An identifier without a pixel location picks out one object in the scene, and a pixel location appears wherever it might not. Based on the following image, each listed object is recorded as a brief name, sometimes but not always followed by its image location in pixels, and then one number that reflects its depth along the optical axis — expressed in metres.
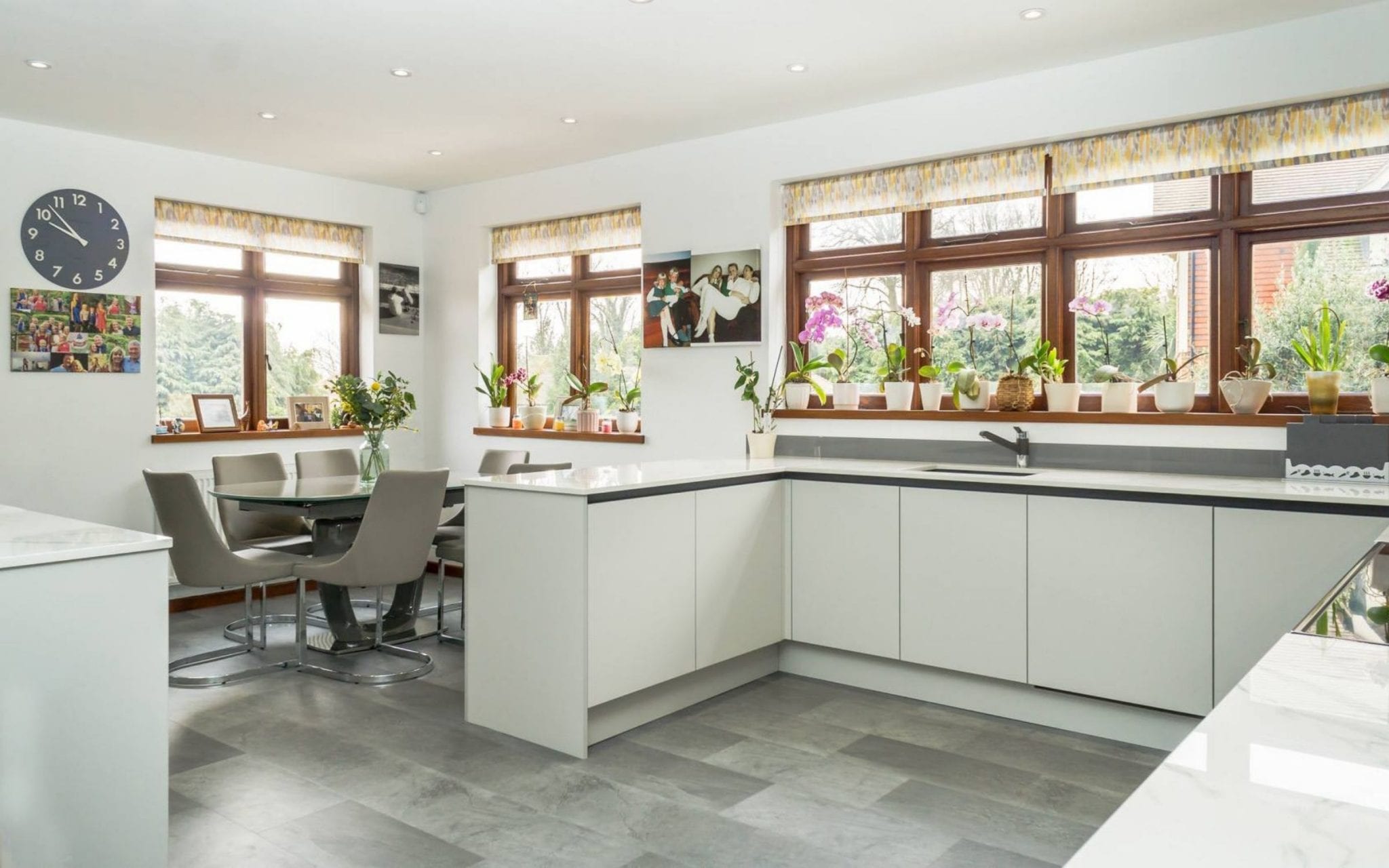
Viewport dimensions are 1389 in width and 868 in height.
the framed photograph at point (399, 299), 6.76
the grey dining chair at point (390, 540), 4.10
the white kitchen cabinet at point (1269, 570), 3.00
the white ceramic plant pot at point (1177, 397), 4.08
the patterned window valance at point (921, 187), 4.47
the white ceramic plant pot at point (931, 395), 4.71
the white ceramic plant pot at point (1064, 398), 4.34
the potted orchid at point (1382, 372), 3.57
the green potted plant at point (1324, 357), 3.72
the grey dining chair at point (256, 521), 4.97
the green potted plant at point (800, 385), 5.15
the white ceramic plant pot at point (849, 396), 5.03
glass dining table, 4.20
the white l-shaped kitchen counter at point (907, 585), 3.20
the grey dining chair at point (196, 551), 4.13
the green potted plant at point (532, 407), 6.52
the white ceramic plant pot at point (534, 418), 6.52
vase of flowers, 4.80
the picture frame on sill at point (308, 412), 6.38
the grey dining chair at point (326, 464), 5.42
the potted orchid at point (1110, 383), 4.23
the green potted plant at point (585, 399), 6.17
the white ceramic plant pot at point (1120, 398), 4.23
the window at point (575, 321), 6.16
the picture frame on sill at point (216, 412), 5.90
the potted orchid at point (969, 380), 4.58
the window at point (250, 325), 5.89
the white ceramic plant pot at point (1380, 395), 3.63
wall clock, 5.17
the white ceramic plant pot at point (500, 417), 6.63
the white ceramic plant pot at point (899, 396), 4.81
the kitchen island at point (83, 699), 1.99
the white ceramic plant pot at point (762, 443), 4.68
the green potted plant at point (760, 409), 4.69
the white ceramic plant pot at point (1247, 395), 3.88
